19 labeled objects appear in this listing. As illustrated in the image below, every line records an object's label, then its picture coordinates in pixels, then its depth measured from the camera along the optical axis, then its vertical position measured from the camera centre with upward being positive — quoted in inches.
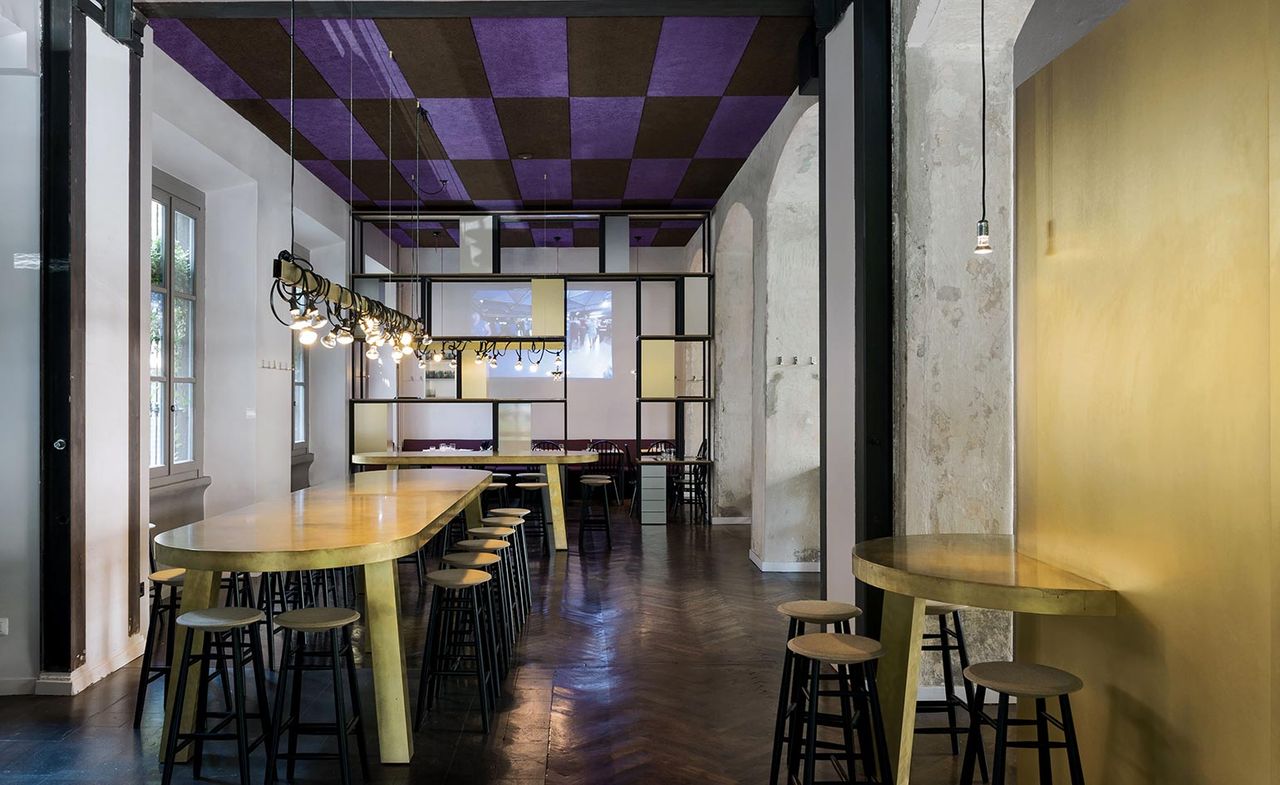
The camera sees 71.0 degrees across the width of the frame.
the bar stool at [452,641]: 144.0 -42.8
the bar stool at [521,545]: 214.5 -36.4
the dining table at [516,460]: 301.0 -22.9
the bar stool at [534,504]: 343.6 -45.1
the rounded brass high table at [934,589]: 88.8 -19.9
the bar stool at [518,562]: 208.5 -40.6
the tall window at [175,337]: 238.1 +15.7
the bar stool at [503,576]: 179.3 -37.1
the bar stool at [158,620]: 140.4 -38.0
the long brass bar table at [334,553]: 116.8 -21.2
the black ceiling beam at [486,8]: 179.3 +77.8
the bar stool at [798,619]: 112.8 -29.9
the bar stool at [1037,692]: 87.8 -29.2
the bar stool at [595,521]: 309.7 -46.4
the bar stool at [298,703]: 115.3 -41.4
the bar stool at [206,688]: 115.3 -39.3
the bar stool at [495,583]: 163.6 -36.3
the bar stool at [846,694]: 101.4 -36.6
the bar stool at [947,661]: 123.6 -38.2
